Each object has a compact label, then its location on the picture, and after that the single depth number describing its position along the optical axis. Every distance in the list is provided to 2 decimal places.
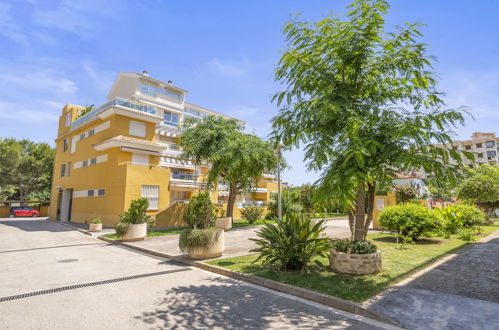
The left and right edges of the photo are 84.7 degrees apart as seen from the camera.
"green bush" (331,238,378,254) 6.82
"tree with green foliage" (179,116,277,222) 19.28
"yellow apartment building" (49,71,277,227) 21.30
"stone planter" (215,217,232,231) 19.11
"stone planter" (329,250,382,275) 6.59
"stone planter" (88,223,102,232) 18.11
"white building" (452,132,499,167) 67.38
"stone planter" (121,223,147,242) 13.80
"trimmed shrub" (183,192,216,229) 9.73
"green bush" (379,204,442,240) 11.06
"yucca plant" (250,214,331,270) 7.07
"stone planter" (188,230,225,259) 9.12
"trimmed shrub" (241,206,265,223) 24.27
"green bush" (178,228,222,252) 9.09
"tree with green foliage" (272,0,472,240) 5.72
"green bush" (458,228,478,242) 11.42
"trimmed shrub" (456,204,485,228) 13.90
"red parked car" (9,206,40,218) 37.22
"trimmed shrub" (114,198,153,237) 14.24
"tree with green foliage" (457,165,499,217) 22.83
